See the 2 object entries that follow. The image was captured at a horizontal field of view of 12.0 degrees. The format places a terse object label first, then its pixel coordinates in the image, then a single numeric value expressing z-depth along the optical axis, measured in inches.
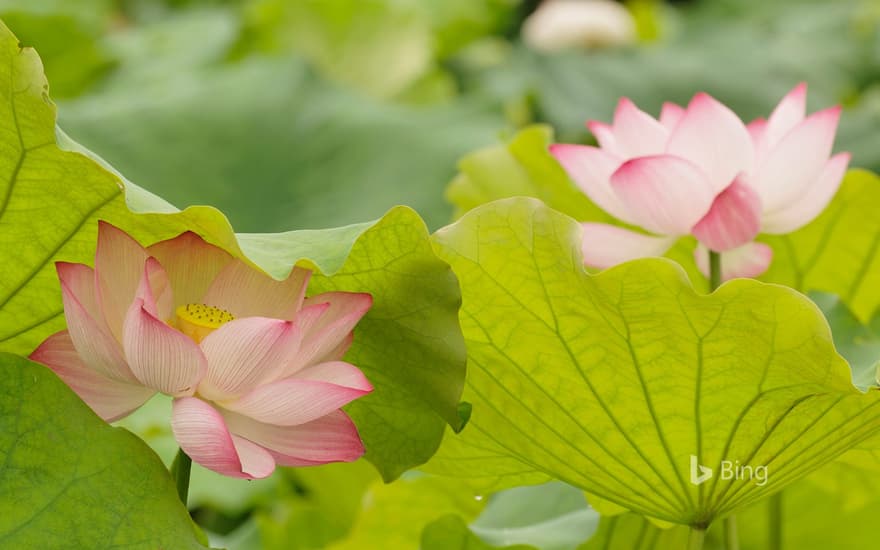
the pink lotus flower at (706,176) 104.9
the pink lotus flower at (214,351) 95.7
